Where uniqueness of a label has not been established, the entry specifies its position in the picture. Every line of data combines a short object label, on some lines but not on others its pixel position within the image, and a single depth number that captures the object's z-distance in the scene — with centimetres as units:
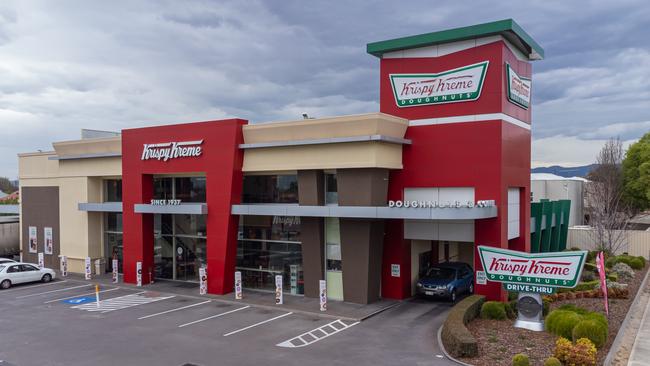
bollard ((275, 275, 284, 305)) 2280
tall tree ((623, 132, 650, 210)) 5703
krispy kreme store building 2223
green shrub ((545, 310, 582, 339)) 1683
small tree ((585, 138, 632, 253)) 3553
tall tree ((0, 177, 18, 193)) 13004
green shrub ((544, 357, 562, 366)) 1335
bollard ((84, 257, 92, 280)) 3020
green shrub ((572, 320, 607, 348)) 1562
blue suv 2364
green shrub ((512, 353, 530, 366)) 1355
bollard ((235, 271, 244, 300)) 2405
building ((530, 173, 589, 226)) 4991
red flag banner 1972
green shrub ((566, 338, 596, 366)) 1364
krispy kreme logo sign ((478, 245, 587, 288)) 1705
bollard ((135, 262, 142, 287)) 2823
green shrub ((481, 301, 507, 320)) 1955
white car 2806
